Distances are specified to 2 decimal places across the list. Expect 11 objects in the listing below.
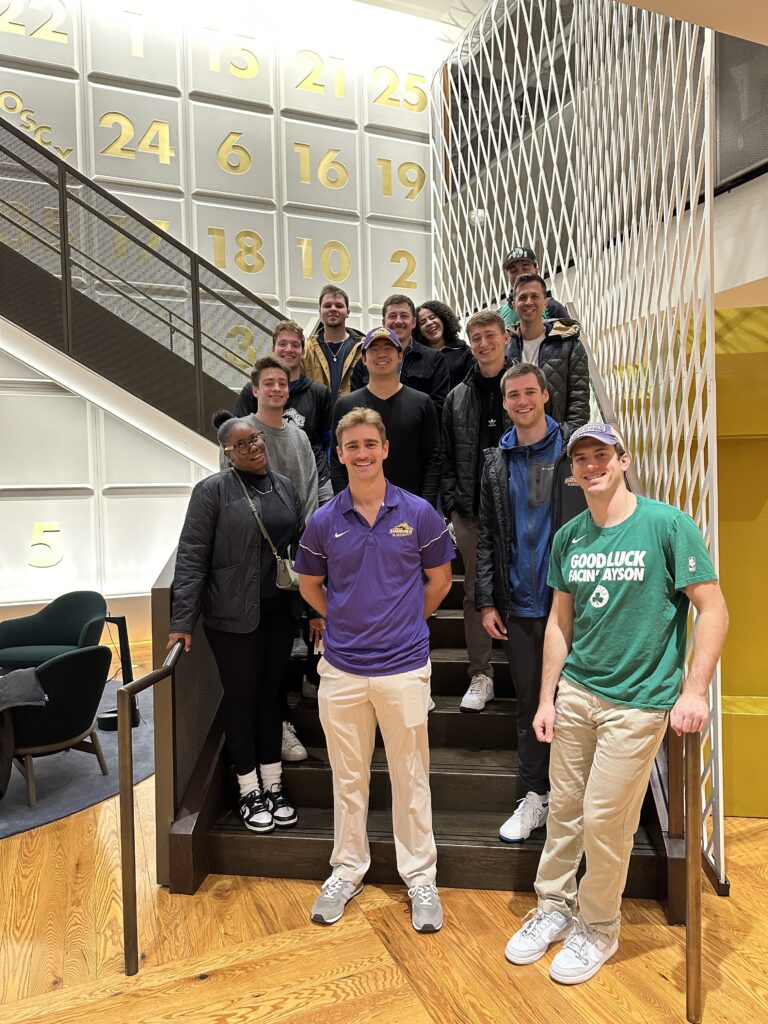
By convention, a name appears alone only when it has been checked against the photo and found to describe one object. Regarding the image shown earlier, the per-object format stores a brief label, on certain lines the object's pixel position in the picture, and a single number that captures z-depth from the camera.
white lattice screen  2.33
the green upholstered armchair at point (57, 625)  3.94
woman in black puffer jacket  2.19
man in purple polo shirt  1.94
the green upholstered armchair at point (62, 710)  2.89
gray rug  2.82
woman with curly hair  3.21
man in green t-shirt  1.66
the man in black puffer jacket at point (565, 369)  2.55
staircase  2.16
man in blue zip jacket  2.09
